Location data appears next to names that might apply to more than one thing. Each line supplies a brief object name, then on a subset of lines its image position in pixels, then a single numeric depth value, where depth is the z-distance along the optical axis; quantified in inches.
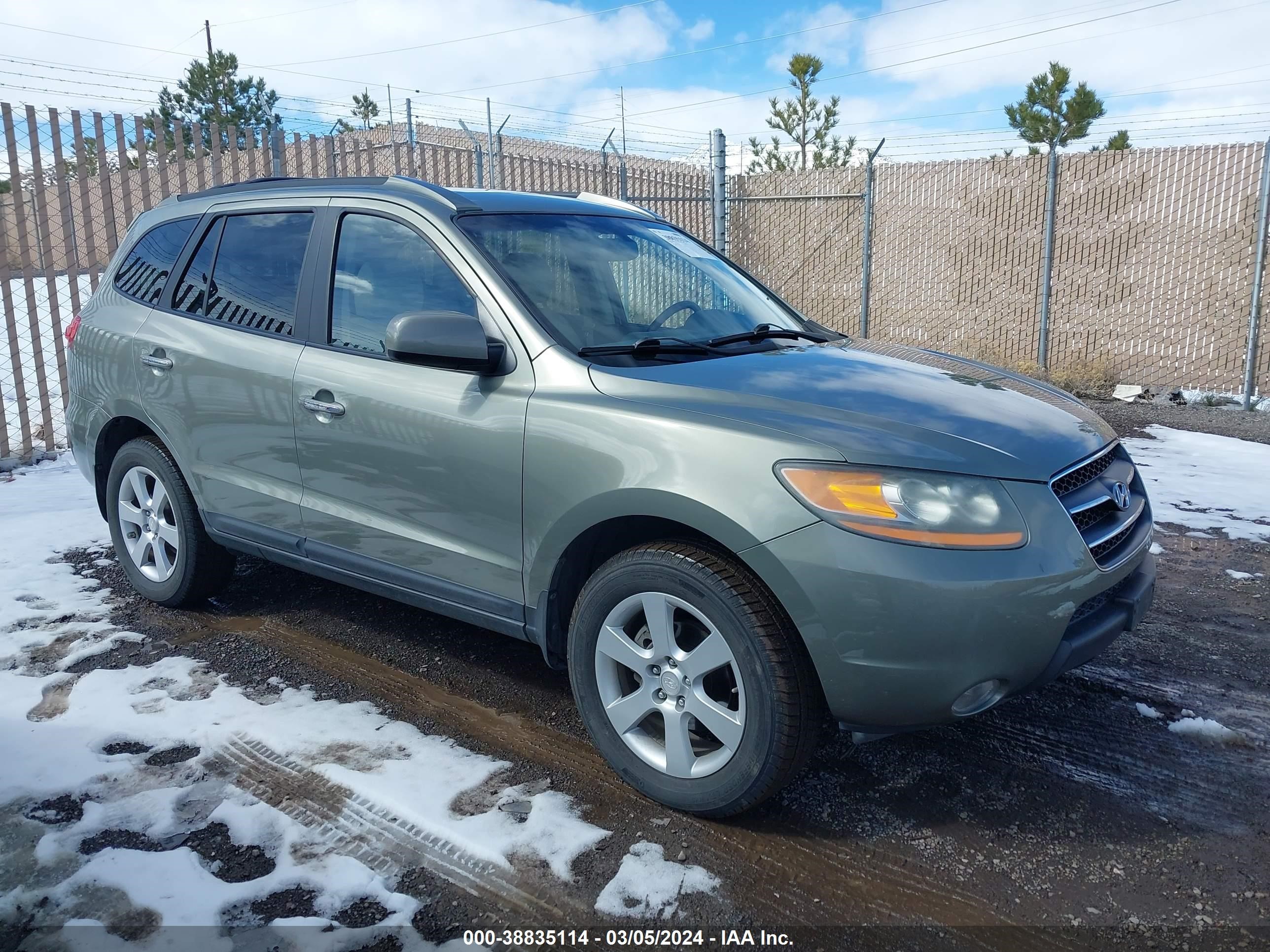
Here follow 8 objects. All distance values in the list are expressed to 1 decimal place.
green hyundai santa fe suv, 99.7
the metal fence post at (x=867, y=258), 505.0
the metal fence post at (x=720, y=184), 461.1
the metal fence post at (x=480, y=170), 441.4
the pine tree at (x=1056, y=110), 1040.2
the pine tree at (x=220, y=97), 1389.0
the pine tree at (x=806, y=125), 1256.8
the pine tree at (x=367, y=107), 1920.5
